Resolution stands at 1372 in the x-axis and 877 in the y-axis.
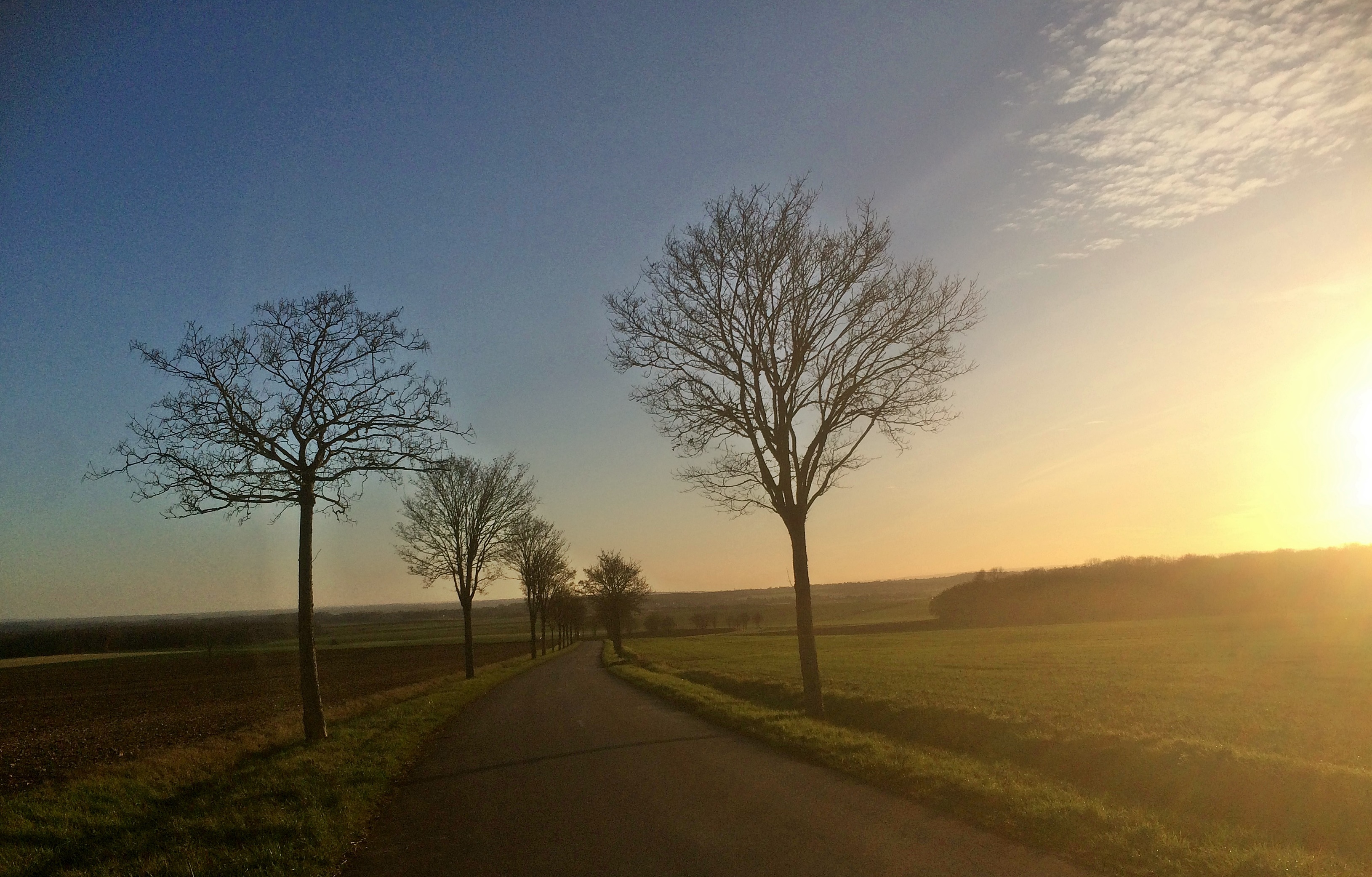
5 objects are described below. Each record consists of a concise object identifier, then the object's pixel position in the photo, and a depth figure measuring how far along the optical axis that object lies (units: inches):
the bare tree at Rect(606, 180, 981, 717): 697.0
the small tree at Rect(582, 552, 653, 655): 2977.4
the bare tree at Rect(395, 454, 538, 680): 1441.9
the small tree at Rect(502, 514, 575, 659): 2145.7
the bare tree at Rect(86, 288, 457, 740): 542.9
